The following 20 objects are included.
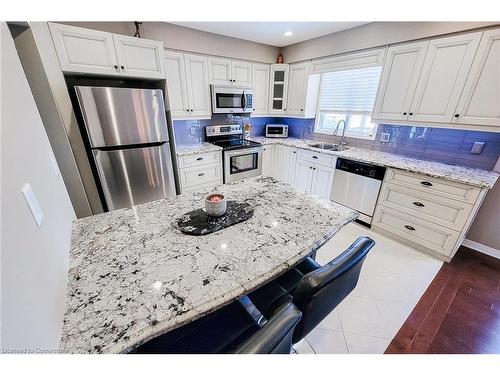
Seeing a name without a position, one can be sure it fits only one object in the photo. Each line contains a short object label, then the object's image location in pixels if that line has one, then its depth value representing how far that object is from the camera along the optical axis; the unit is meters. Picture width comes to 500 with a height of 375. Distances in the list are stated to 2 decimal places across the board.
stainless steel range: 3.12
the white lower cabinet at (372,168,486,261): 1.87
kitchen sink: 3.15
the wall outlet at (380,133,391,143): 2.72
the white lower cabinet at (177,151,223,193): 2.78
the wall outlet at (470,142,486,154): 2.06
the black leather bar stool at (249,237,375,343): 0.72
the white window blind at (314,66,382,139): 2.79
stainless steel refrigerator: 1.89
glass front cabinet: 3.51
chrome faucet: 3.13
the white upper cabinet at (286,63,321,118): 3.27
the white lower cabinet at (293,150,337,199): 2.88
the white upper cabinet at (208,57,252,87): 2.94
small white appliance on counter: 3.94
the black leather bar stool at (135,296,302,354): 0.56
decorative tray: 1.01
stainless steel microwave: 2.99
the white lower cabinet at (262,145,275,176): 3.57
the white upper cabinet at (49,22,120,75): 1.72
